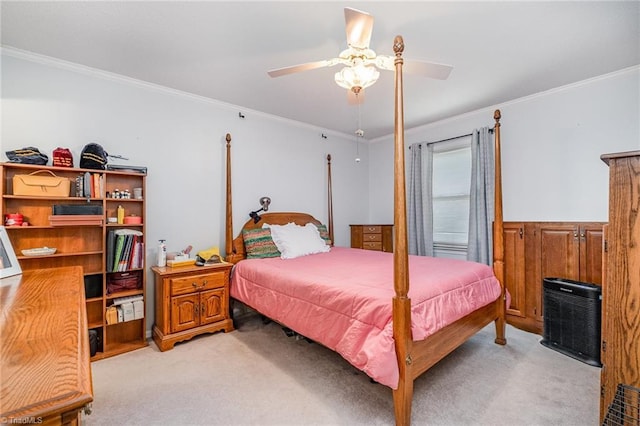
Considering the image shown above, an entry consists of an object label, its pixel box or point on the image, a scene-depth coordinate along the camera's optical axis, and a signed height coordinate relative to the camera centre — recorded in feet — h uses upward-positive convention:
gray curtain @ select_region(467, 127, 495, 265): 11.14 +0.50
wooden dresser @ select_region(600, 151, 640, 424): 3.60 -0.93
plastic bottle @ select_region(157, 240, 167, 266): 9.09 -1.36
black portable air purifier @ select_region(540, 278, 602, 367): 7.61 -3.09
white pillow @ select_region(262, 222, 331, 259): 10.65 -1.13
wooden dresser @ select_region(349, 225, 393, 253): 14.21 -1.32
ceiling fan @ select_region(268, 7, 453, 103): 5.50 +3.17
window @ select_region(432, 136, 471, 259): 12.48 +0.64
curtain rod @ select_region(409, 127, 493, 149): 11.59 +3.20
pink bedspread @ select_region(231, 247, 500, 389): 5.35 -2.02
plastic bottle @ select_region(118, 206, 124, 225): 8.30 -0.07
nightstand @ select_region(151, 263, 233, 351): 8.39 -2.82
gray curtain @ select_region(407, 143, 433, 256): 13.28 +0.45
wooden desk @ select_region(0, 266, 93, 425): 1.50 -1.01
